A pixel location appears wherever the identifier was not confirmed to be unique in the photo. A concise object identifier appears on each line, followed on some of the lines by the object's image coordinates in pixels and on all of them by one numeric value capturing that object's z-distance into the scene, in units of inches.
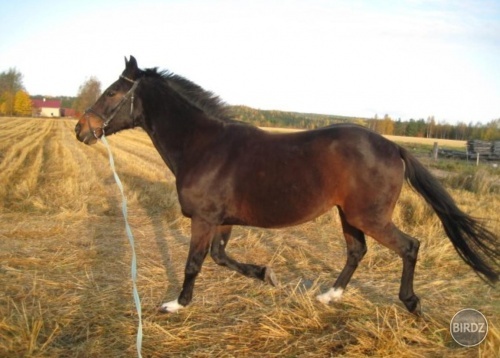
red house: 4566.9
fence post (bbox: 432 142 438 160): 1085.9
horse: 162.2
